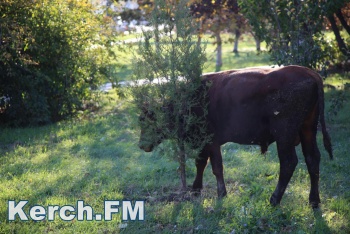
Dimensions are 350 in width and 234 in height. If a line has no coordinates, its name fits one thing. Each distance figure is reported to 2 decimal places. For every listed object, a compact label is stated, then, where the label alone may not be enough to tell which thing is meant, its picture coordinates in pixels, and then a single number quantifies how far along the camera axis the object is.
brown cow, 6.08
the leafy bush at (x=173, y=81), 6.62
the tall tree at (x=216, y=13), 16.05
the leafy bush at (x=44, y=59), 11.68
